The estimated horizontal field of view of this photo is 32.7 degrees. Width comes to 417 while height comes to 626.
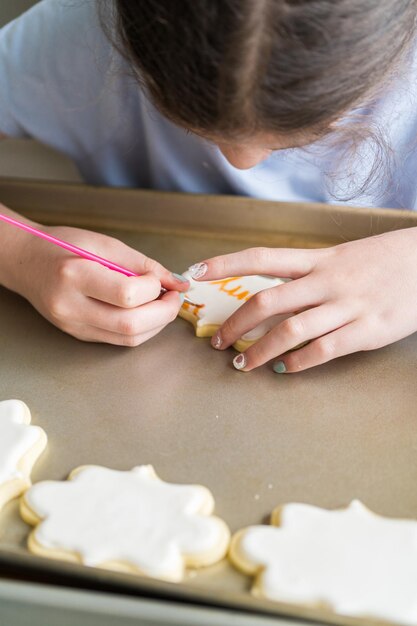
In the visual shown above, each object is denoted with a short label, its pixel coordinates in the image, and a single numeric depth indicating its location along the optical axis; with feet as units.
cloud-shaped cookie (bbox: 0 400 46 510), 1.93
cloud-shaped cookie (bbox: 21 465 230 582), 1.73
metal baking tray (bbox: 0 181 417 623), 1.90
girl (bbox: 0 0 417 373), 1.52
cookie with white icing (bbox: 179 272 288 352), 2.35
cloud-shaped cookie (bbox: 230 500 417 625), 1.61
